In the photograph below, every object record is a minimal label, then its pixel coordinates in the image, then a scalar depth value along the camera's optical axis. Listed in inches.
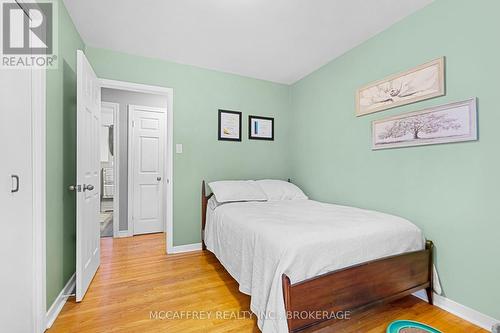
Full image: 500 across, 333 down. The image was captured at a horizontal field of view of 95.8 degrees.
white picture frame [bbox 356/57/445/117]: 72.4
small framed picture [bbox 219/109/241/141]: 127.2
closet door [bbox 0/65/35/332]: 45.7
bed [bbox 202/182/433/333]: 51.5
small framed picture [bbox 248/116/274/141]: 134.7
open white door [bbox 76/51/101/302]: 71.8
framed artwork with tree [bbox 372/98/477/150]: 64.9
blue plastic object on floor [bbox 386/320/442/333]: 55.8
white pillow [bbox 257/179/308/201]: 119.9
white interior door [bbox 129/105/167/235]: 146.9
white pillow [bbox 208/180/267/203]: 108.2
